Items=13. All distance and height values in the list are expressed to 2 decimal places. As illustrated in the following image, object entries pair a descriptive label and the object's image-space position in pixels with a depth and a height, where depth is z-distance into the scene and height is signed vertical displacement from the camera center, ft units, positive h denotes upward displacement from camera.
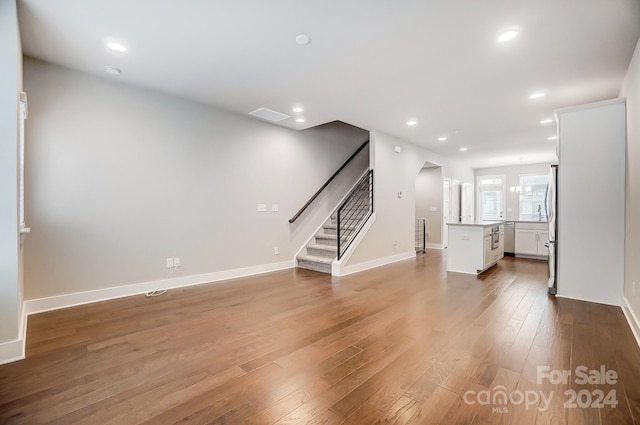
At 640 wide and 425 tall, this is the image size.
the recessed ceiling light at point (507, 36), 8.46 +5.14
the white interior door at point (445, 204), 28.17 +0.54
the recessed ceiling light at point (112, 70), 10.70 +5.24
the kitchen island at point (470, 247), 17.03 -2.28
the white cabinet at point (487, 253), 17.35 -2.65
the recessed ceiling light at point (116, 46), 9.21 +5.27
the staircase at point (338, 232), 17.60 -1.52
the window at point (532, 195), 31.91 +1.61
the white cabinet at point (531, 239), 22.22 -2.31
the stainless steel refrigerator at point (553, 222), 12.62 -0.56
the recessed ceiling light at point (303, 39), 8.75 +5.20
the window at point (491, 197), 34.55 +1.50
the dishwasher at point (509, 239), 23.86 -2.44
